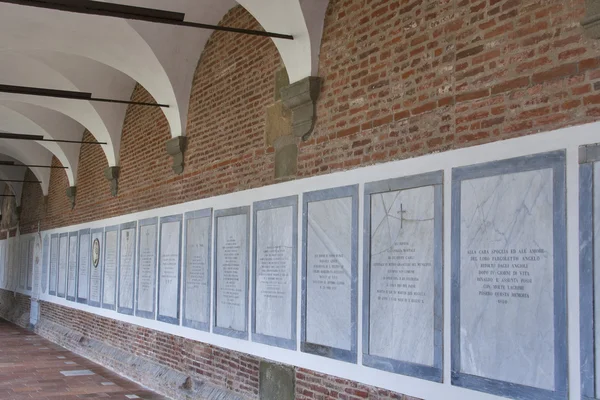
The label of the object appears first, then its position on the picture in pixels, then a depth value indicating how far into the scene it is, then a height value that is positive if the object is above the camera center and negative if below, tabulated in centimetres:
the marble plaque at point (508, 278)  383 -17
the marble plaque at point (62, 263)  1461 -42
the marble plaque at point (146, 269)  968 -35
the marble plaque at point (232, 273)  712 -29
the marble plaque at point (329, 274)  546 -21
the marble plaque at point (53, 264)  1545 -46
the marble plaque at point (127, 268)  1053 -37
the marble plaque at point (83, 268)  1299 -45
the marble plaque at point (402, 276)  464 -19
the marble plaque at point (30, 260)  1811 -46
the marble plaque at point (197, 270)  800 -29
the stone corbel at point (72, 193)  1438 +98
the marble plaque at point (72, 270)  1380 -52
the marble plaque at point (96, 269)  1220 -44
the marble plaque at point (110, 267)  1137 -38
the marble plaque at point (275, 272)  624 -24
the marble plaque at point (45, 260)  1630 -40
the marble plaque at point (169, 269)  885 -31
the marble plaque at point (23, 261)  1884 -50
